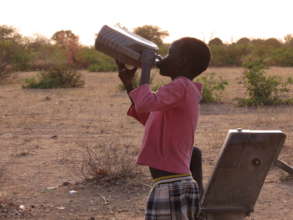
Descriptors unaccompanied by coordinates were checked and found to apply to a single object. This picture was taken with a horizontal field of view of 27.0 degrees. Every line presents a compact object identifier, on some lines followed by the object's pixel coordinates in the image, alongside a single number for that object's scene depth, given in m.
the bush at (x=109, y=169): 5.82
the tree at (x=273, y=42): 48.14
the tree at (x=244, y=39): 51.26
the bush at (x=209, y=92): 12.70
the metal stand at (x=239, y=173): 3.32
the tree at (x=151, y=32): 54.00
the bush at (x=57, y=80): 17.89
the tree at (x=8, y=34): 29.78
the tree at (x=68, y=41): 36.31
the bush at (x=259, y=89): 12.29
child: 2.98
